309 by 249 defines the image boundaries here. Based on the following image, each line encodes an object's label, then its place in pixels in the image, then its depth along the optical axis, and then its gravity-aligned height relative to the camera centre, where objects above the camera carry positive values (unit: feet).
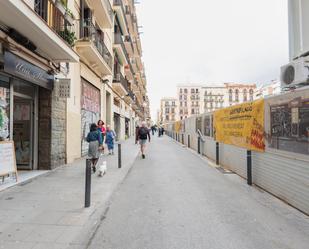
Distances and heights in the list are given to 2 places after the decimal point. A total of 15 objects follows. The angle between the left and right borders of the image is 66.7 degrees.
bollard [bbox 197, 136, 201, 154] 46.78 -2.71
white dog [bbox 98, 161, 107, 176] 23.86 -3.82
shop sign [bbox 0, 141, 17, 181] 18.31 -2.05
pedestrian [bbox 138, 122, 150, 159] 39.37 -0.50
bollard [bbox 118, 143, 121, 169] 28.92 -3.24
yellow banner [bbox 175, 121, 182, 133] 88.62 +2.45
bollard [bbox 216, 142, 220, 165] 33.07 -3.12
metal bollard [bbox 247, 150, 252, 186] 21.07 -3.30
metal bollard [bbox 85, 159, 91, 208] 14.69 -3.29
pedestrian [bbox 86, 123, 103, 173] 24.97 -1.02
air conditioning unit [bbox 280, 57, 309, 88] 17.33 +4.49
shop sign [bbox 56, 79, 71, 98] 28.29 +5.43
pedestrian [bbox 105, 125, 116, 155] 40.76 -1.00
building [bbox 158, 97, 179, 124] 375.25 +36.82
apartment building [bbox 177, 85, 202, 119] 348.18 +48.97
